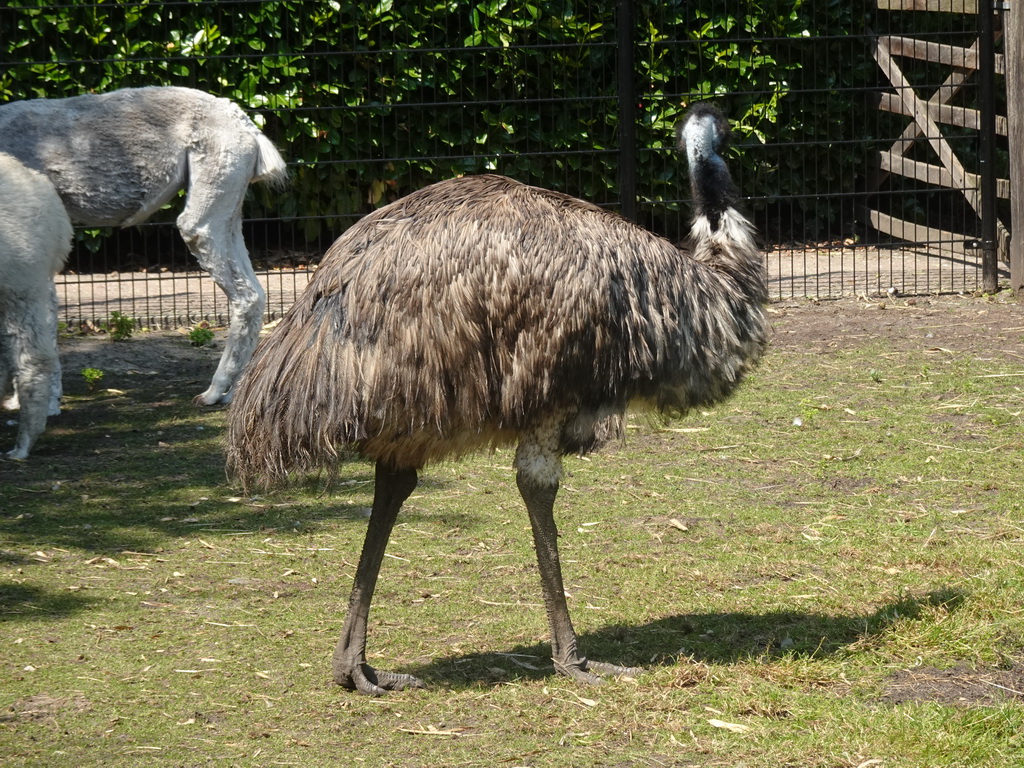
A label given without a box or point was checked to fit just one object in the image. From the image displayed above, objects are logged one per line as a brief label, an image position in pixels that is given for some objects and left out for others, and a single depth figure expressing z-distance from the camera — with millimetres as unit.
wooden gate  21234
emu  7609
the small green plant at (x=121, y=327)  19031
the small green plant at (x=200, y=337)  18828
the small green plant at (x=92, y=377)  16703
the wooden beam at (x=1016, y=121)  20172
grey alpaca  15914
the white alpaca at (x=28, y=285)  13539
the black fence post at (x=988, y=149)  20484
